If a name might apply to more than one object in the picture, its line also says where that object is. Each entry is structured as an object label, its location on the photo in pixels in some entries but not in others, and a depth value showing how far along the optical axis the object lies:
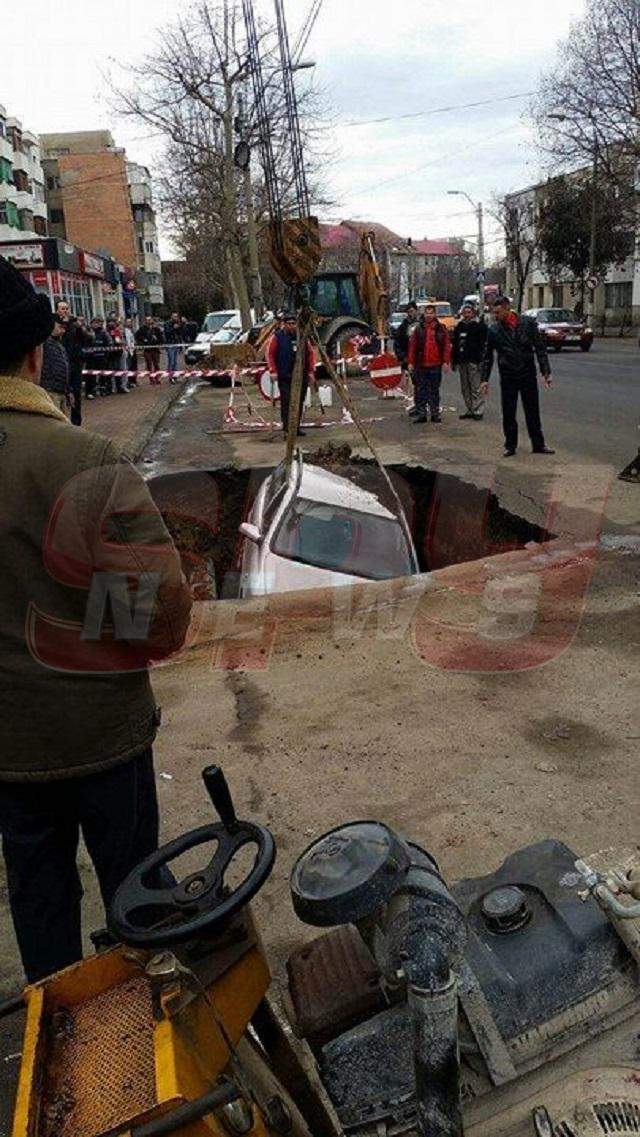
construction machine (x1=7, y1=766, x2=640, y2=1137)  1.30
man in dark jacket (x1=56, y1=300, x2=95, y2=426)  12.65
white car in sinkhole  6.45
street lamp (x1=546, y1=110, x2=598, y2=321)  42.85
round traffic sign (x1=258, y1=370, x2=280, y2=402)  16.06
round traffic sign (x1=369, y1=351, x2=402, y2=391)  17.34
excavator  22.42
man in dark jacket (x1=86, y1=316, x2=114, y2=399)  23.55
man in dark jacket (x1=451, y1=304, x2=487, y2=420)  14.27
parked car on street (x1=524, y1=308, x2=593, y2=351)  31.89
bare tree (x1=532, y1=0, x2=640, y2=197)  34.75
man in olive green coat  1.82
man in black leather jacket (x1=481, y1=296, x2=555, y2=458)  10.47
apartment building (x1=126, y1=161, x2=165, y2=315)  89.56
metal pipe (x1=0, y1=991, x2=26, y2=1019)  1.50
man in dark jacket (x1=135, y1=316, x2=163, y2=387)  28.55
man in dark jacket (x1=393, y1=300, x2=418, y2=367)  20.84
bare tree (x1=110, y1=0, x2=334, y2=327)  32.45
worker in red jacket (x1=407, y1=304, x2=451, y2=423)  14.10
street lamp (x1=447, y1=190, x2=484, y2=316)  51.30
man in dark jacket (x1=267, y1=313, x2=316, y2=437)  14.34
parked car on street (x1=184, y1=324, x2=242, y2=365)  30.94
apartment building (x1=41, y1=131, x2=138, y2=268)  76.19
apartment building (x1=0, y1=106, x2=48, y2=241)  55.91
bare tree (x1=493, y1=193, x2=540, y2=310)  59.31
